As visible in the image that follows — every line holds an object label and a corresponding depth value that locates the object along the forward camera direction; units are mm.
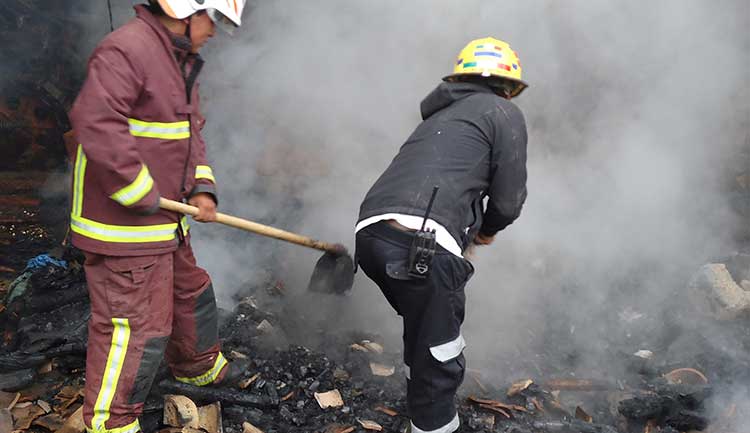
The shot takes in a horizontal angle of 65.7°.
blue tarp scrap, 4484
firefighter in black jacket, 2838
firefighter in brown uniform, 2449
